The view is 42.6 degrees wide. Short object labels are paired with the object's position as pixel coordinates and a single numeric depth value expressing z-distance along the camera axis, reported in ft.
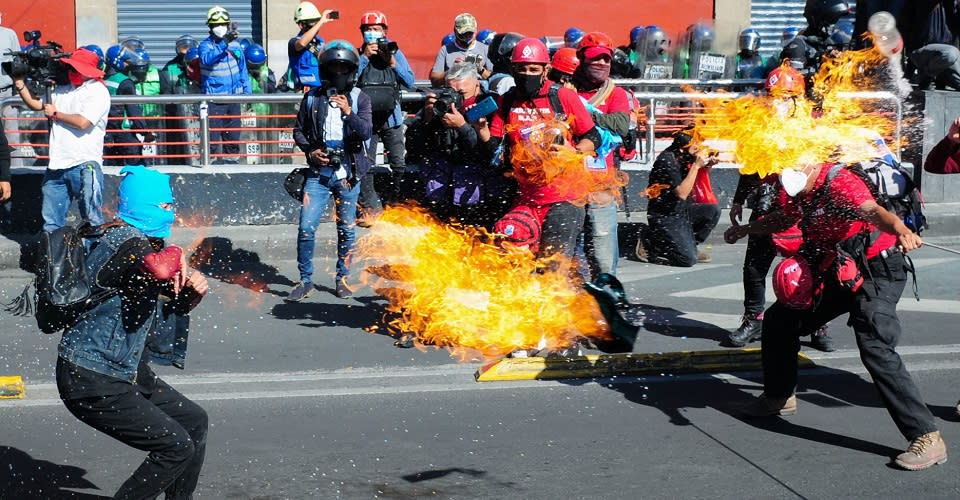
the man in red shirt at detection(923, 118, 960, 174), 20.98
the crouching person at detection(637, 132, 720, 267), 34.68
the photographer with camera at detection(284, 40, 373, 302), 31.58
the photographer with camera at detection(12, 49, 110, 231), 34.35
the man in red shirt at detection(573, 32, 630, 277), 25.81
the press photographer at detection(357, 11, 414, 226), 37.01
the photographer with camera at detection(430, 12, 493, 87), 41.16
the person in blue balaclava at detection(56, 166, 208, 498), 15.53
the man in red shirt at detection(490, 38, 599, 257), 24.68
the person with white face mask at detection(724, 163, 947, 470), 18.89
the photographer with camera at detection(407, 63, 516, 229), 26.07
